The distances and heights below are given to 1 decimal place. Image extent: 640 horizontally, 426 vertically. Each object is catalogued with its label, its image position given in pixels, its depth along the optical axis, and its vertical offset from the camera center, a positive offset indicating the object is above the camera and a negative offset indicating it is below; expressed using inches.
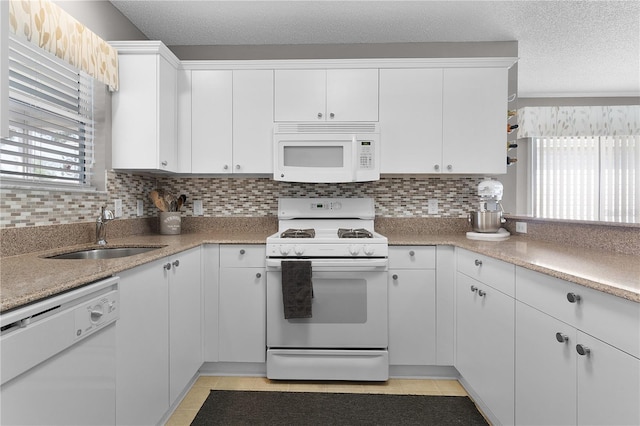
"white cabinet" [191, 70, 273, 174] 101.7 +26.5
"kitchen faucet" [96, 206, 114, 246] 77.9 -3.0
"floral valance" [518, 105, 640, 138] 192.4 +51.1
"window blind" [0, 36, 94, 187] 64.8 +19.2
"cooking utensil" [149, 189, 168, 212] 104.5 +3.2
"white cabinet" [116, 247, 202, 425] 54.3 -23.1
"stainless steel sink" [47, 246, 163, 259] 72.2 -8.7
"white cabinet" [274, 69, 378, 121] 100.6 +33.9
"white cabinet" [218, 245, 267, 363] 91.0 -23.9
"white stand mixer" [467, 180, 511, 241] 94.4 -1.2
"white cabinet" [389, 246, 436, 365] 90.0 -27.0
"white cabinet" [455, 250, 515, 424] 62.1 -24.2
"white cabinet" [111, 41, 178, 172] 89.5 +26.3
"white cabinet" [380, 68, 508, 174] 100.2 +26.5
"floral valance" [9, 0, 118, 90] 62.0 +35.1
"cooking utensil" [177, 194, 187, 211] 109.0 +3.7
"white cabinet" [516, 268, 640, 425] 37.4 -17.9
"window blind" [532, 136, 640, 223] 199.0 +21.0
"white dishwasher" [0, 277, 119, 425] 33.1 -16.4
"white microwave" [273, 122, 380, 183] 98.8 +17.1
